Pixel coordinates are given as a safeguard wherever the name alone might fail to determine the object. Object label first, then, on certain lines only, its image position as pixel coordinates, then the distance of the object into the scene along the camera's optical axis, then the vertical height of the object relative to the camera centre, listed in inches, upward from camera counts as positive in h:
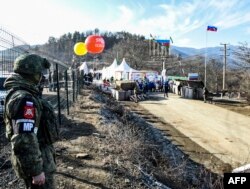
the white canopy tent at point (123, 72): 1037.0 +59.4
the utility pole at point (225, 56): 1127.4 +163.6
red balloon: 600.9 +116.5
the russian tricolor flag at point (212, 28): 977.8 +262.4
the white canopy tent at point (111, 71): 1164.1 +72.9
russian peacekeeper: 73.4 -15.1
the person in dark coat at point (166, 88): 828.2 -19.3
